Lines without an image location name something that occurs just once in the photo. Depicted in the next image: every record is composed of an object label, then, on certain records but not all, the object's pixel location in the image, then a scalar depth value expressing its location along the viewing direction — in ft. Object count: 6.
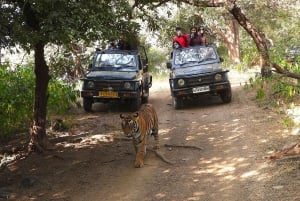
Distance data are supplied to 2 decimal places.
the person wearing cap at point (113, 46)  45.74
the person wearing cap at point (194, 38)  47.60
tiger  24.45
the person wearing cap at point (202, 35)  47.70
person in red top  47.43
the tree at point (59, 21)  20.83
